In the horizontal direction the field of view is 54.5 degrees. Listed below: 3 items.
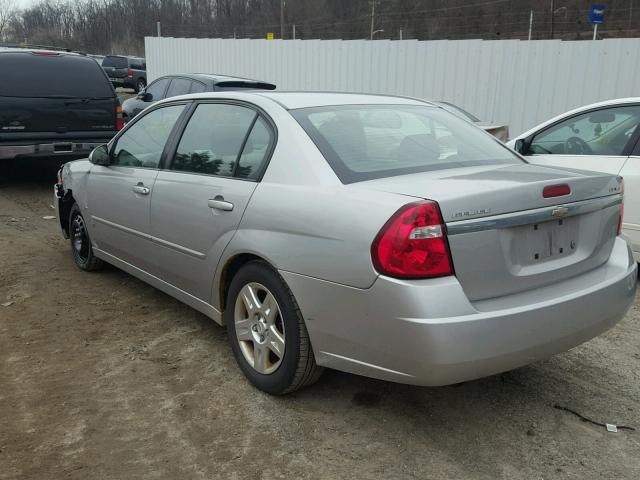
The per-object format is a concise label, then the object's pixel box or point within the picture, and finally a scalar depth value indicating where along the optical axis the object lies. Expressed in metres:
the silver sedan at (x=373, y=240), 2.56
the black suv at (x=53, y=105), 8.04
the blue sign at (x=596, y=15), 15.18
